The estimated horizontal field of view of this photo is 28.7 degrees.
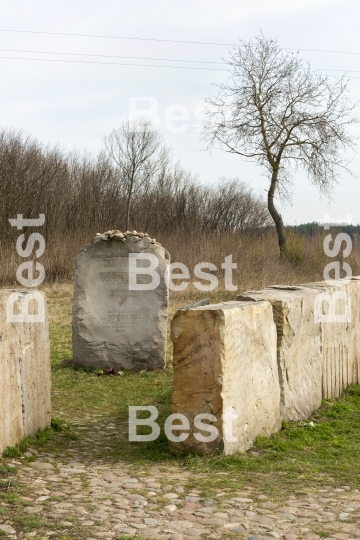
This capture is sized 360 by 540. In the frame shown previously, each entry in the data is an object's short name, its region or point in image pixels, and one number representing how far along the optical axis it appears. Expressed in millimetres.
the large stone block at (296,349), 5898
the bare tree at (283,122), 22266
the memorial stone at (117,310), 8875
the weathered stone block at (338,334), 6965
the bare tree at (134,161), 26812
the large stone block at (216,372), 4820
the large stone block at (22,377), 4766
